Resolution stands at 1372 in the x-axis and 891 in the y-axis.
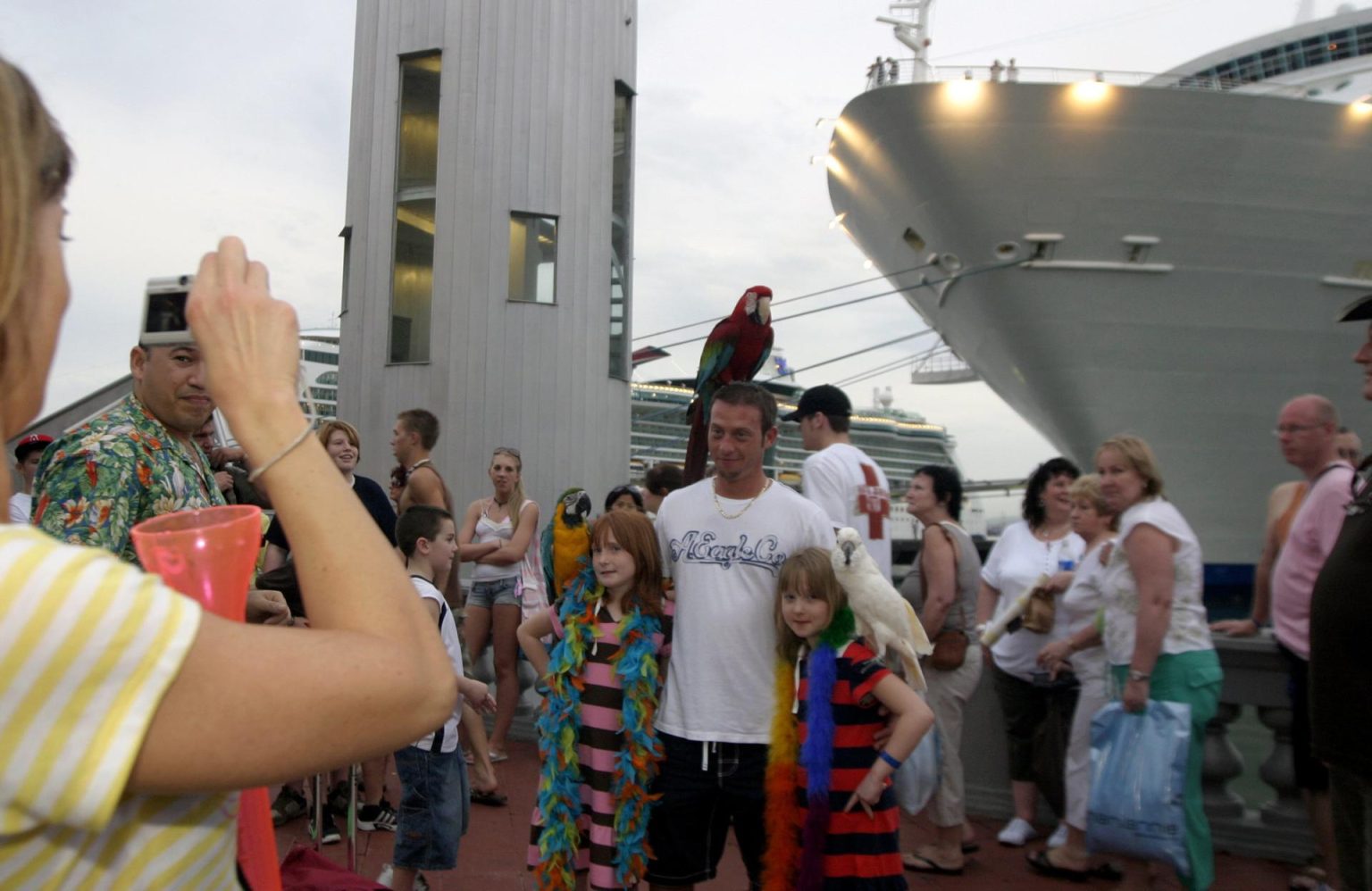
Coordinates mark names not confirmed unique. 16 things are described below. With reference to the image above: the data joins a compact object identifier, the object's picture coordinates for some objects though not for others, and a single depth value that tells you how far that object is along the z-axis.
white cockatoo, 3.03
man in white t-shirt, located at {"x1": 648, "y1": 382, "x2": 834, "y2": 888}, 2.95
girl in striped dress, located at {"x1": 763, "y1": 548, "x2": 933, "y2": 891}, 2.83
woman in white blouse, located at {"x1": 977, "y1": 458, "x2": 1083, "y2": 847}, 4.55
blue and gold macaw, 3.34
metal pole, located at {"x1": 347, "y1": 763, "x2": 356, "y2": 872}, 2.96
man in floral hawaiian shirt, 1.76
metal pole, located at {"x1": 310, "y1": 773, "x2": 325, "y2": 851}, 2.75
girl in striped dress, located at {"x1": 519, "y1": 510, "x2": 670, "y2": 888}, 3.03
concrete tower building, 9.29
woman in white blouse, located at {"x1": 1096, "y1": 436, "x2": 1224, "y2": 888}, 3.49
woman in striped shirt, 0.66
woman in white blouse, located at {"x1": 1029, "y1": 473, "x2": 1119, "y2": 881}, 4.06
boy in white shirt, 3.31
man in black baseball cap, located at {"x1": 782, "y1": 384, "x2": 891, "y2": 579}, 4.22
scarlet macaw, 3.37
